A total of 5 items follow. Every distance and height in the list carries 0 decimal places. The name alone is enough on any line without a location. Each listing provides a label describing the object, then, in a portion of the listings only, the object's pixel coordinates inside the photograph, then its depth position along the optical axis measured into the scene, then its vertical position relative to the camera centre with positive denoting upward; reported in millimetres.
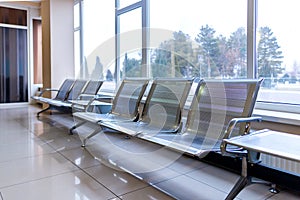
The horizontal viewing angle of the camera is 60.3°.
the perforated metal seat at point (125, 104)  3269 -193
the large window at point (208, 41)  2596 +636
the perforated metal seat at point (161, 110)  2665 -226
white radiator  2041 -607
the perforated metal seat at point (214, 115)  2061 -222
